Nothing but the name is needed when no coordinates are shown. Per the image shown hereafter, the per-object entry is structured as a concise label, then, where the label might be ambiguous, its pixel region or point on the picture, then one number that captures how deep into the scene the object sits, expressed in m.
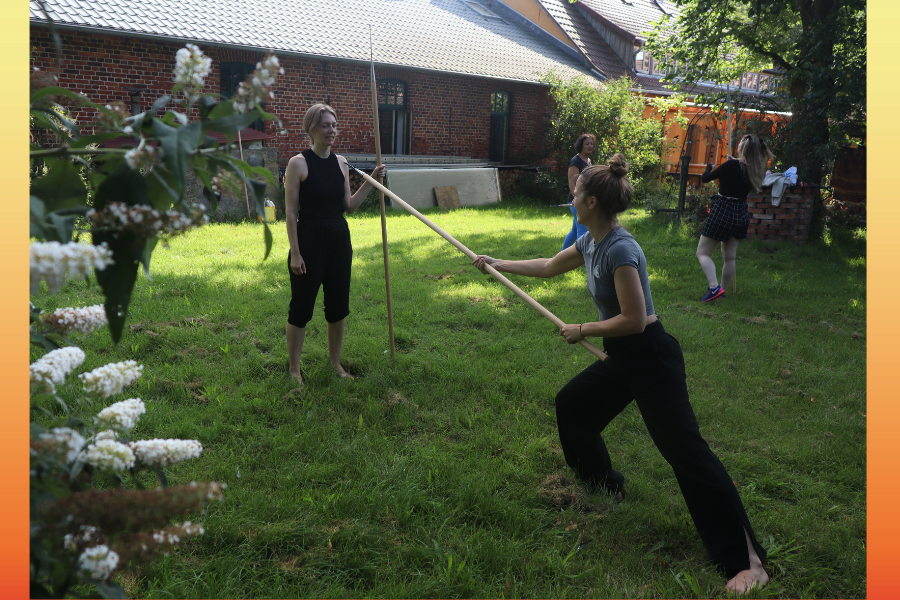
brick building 11.91
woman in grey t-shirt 2.88
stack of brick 10.99
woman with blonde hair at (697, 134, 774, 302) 7.56
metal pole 12.88
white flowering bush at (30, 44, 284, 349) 1.04
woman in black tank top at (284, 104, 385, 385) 4.39
